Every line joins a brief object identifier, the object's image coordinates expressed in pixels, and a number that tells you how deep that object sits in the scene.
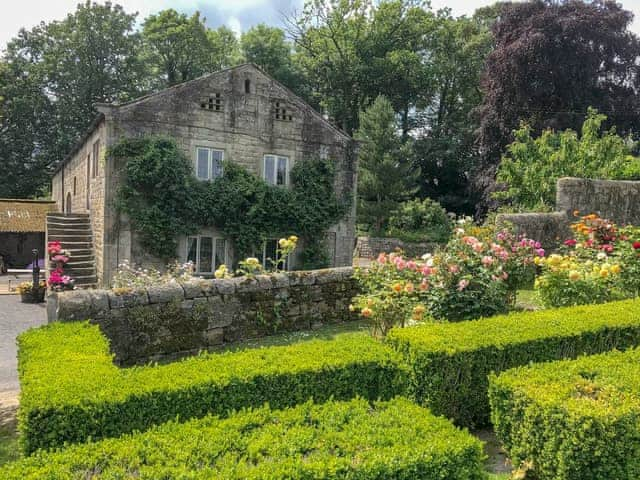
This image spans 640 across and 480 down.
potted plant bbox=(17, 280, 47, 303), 15.45
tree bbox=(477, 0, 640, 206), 23.72
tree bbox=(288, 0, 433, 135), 36.00
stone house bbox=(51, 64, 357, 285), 14.23
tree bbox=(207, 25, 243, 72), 40.29
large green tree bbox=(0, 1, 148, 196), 35.00
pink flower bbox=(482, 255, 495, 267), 6.59
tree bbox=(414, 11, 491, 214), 31.86
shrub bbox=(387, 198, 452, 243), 25.78
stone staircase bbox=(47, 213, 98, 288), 14.84
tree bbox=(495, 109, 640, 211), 14.97
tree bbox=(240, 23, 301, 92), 37.91
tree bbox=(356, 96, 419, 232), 26.80
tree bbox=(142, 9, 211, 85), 38.25
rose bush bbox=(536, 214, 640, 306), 7.24
